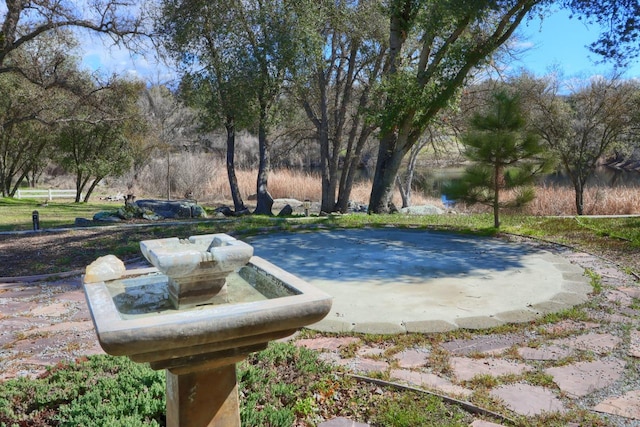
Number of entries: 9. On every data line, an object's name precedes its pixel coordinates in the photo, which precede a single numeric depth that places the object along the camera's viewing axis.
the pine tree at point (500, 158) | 7.26
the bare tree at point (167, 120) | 24.36
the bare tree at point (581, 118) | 13.82
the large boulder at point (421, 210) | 12.79
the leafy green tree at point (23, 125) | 14.55
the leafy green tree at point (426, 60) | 7.84
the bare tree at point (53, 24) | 9.66
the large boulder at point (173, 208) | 11.95
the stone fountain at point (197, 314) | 1.45
